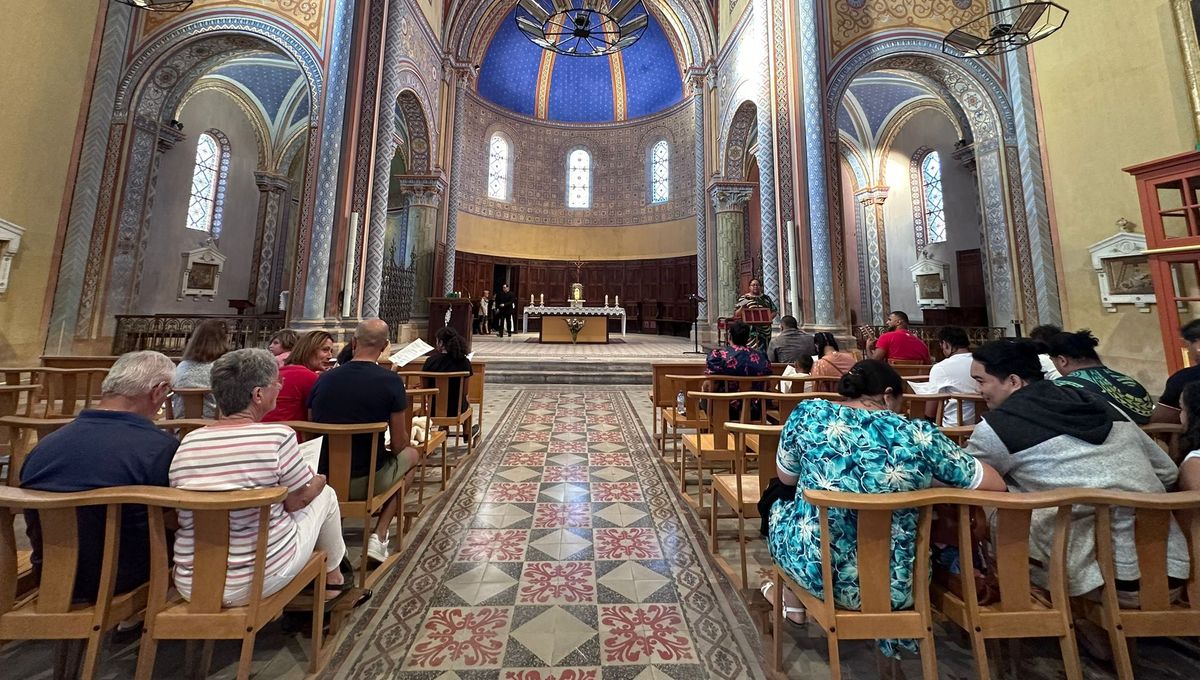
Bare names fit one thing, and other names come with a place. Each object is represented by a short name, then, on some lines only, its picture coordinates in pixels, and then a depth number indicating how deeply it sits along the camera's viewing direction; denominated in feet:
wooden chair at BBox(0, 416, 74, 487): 6.30
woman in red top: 7.70
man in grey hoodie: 4.68
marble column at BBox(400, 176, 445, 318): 38.58
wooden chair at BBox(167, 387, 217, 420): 8.92
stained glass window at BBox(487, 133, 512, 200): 55.16
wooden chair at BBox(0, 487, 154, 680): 3.99
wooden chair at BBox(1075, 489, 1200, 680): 4.37
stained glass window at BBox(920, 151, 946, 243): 40.60
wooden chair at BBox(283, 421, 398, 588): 6.39
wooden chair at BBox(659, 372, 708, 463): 11.94
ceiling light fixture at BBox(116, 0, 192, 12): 17.55
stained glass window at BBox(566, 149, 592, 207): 58.65
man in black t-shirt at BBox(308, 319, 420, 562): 7.01
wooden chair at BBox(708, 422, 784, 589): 6.40
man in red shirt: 15.28
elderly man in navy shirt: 4.08
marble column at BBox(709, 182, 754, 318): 39.60
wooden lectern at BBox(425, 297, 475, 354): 30.55
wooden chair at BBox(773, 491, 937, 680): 4.20
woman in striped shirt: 4.25
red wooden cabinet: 14.37
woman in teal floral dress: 4.34
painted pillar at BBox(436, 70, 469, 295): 41.50
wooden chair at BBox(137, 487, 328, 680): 4.16
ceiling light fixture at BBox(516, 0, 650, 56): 30.81
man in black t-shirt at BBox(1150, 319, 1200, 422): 7.66
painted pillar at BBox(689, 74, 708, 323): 42.11
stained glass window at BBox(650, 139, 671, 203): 55.31
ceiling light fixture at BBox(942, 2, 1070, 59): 19.26
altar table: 40.45
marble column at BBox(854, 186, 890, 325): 43.06
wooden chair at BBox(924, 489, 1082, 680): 4.27
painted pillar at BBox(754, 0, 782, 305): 27.45
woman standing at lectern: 22.30
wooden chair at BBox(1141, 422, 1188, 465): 6.55
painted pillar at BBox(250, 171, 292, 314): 41.83
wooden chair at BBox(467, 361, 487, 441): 15.33
